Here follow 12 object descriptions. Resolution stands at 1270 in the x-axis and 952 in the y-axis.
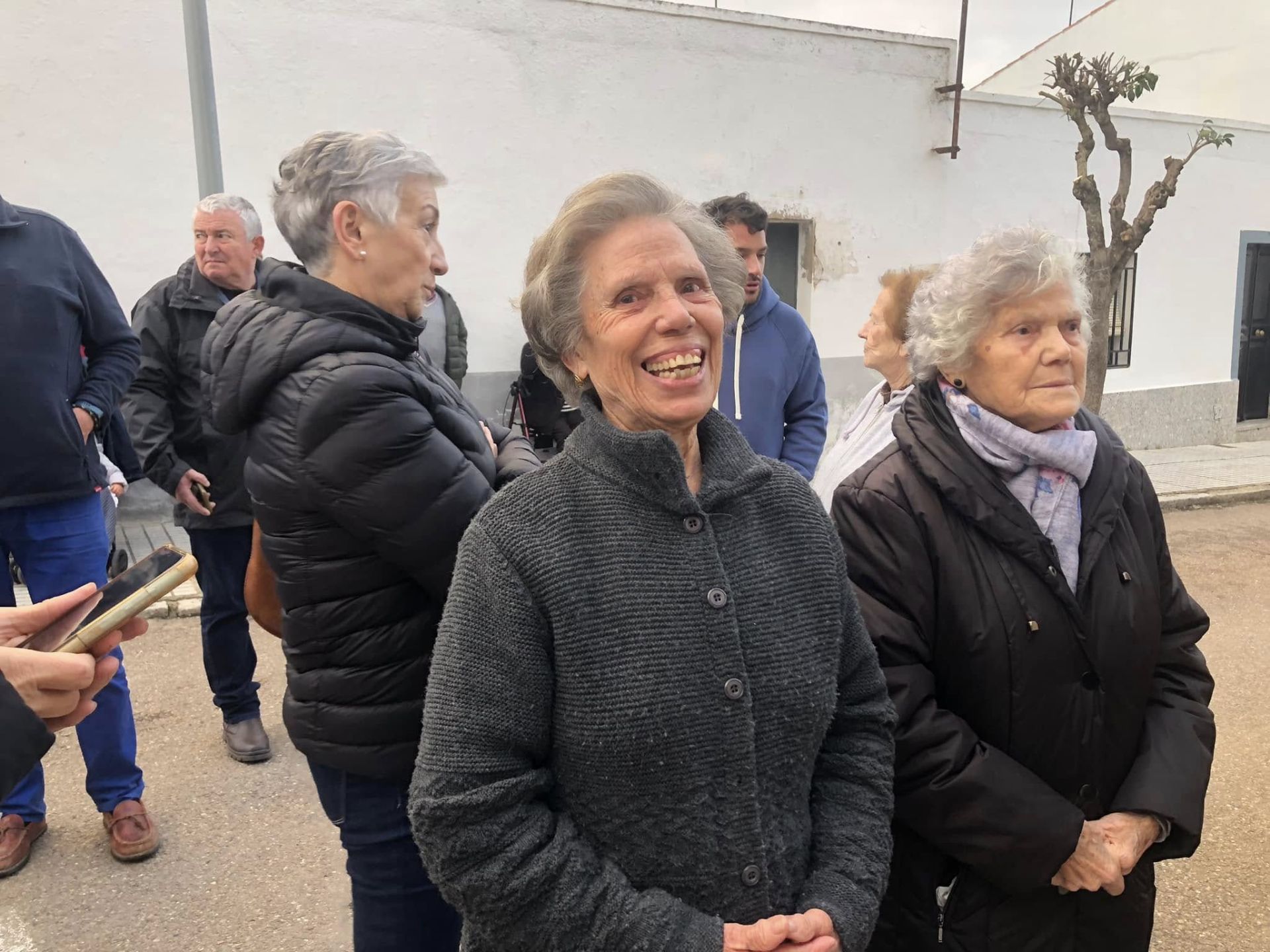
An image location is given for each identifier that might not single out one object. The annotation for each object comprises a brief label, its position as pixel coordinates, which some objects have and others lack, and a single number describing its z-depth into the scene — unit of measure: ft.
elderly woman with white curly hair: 5.70
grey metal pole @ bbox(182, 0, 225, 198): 15.78
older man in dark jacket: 12.19
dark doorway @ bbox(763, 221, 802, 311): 32.40
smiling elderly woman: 4.30
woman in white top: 9.25
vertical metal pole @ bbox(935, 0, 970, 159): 32.60
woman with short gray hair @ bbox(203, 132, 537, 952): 5.69
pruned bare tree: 28.99
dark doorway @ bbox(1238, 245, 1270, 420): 41.83
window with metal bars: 37.96
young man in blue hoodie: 11.66
